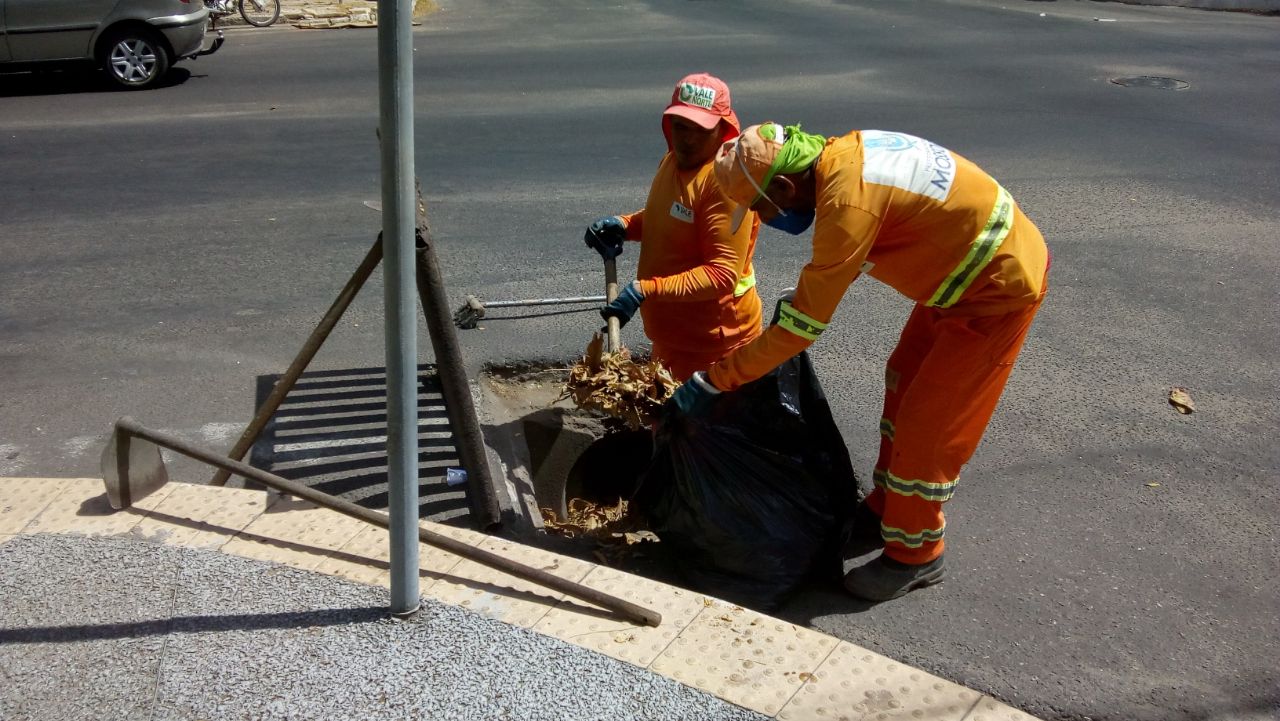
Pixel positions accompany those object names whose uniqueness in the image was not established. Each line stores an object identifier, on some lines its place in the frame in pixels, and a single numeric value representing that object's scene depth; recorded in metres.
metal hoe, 3.16
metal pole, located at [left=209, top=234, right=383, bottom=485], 3.59
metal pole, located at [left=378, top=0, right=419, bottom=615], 2.42
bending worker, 3.12
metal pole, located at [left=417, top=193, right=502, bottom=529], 3.64
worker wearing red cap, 3.74
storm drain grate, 4.08
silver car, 10.52
